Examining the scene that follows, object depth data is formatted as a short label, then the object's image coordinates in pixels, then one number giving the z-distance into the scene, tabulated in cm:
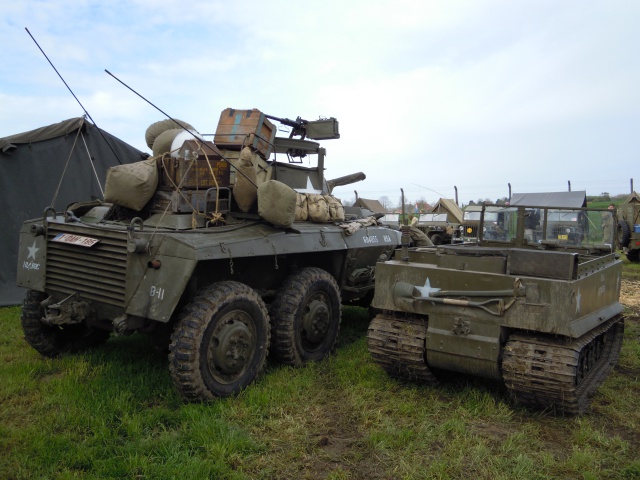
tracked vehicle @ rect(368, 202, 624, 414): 414
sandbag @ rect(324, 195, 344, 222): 671
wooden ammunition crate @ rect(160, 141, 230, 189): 565
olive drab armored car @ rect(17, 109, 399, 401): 452
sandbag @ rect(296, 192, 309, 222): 629
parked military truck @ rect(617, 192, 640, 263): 1686
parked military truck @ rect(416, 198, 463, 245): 1972
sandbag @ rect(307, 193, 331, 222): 645
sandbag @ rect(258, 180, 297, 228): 537
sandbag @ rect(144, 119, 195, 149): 670
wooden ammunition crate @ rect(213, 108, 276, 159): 605
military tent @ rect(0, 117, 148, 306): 890
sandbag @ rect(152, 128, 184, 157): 607
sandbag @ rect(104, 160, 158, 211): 544
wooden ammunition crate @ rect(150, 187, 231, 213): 549
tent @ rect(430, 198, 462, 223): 2177
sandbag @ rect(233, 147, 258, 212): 570
